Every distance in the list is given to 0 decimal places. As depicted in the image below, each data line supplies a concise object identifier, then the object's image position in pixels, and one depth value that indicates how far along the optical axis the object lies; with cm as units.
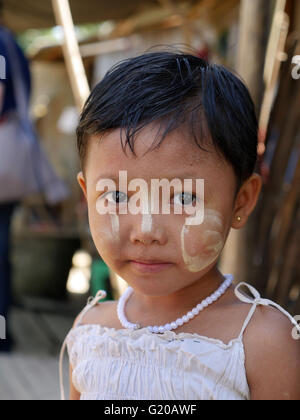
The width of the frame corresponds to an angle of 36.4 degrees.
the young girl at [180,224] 78
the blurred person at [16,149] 246
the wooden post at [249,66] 151
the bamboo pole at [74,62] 173
